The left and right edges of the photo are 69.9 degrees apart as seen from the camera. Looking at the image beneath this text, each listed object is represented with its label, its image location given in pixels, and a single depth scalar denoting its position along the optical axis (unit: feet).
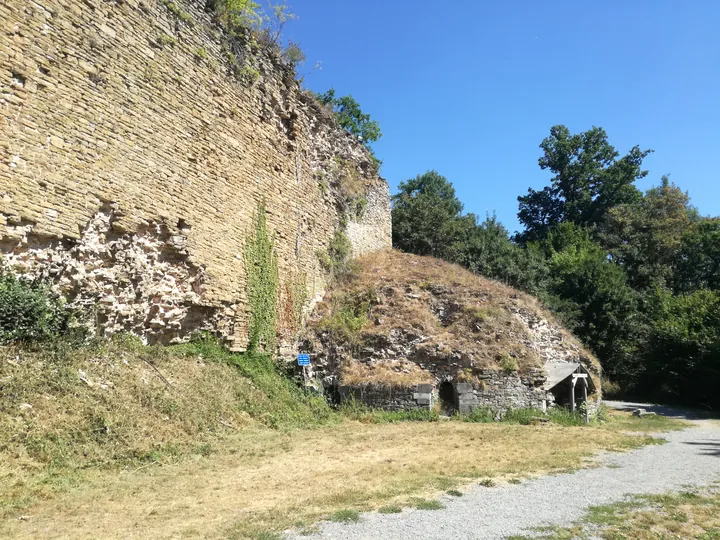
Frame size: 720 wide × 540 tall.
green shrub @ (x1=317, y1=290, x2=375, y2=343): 46.02
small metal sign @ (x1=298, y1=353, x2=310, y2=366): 43.42
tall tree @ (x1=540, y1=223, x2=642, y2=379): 81.05
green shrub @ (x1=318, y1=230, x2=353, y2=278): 53.47
